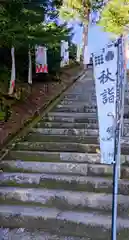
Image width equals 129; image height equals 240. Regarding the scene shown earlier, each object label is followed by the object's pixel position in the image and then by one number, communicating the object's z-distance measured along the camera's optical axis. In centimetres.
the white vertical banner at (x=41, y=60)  823
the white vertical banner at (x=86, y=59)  1459
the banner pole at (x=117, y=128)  292
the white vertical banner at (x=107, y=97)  325
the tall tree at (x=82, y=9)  1698
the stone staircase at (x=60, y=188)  371
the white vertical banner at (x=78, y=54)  1611
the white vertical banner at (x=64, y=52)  1125
